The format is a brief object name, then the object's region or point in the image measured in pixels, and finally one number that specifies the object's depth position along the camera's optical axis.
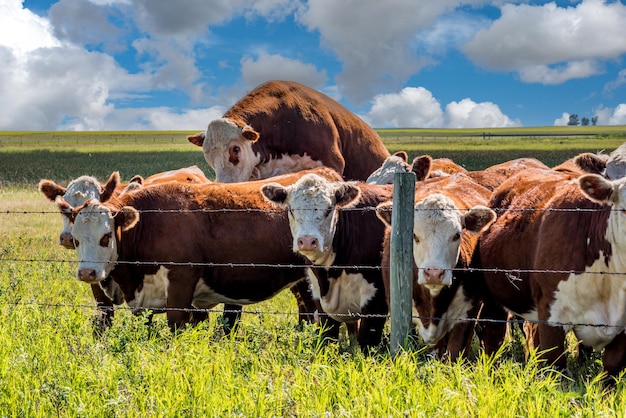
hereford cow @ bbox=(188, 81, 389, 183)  10.71
